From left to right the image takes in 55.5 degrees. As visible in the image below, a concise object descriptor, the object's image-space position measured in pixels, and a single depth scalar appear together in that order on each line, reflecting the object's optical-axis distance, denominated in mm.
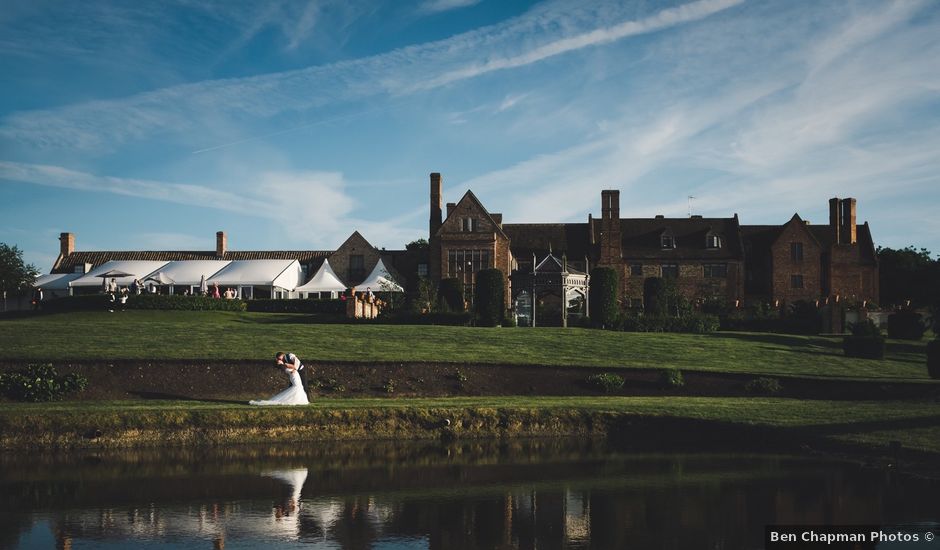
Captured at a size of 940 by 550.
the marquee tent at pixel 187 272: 60944
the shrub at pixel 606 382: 30547
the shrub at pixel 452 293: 51094
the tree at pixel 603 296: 48469
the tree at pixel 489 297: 45781
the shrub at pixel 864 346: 39844
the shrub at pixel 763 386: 30406
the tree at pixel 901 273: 72188
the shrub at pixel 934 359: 33188
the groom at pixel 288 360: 26594
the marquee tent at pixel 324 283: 61812
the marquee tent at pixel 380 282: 58906
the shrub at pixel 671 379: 30844
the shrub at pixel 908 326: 49844
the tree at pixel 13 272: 58875
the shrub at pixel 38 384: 26219
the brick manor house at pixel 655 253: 62250
